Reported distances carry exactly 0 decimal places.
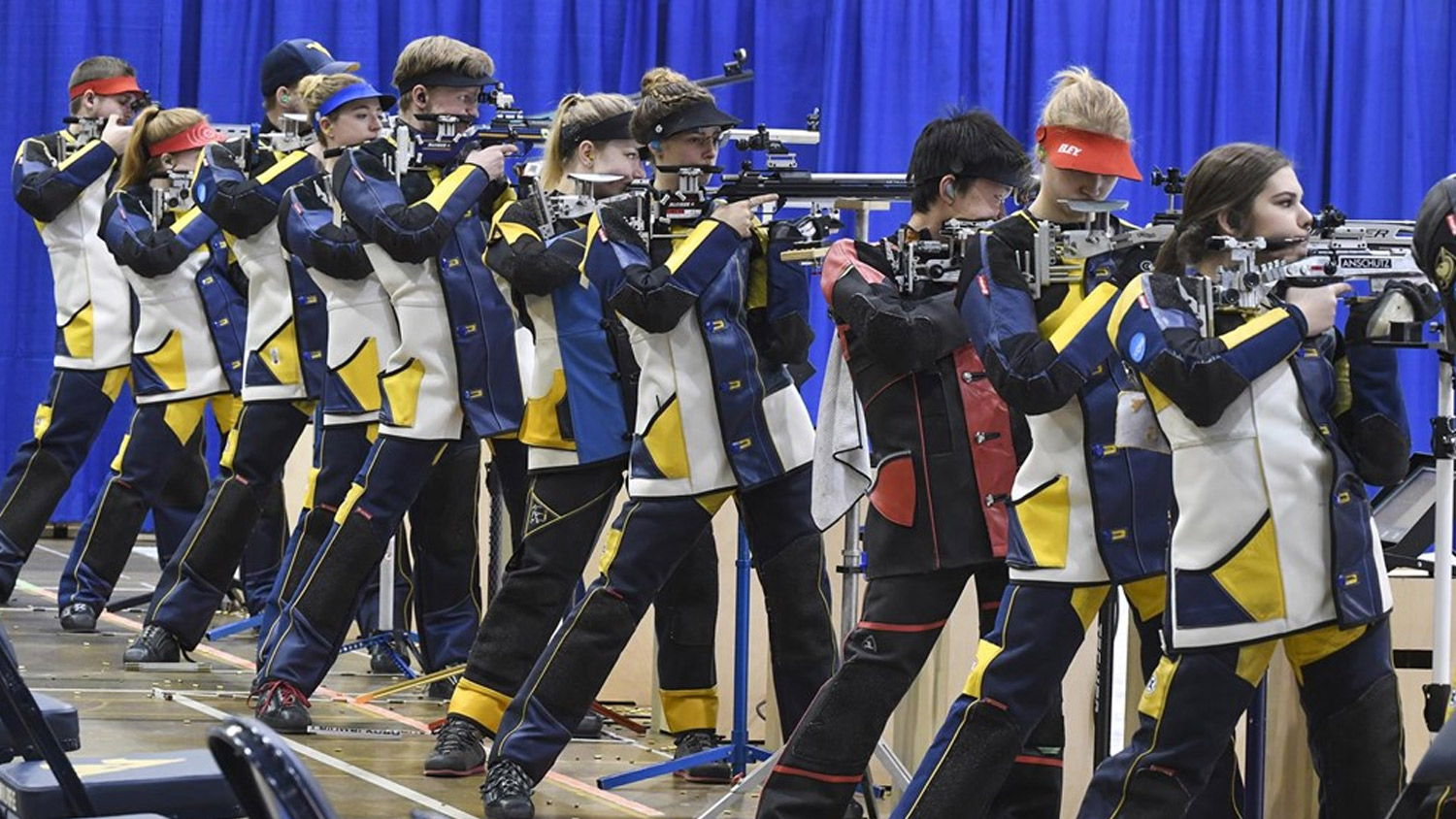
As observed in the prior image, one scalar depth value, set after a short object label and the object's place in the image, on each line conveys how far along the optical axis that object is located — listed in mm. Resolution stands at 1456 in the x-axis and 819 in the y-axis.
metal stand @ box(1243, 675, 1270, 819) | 8953
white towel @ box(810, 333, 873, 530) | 9437
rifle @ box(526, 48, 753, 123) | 12672
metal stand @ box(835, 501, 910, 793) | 10055
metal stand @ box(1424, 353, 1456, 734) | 7625
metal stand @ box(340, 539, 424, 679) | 14391
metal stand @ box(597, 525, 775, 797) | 11039
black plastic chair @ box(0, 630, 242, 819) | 6648
